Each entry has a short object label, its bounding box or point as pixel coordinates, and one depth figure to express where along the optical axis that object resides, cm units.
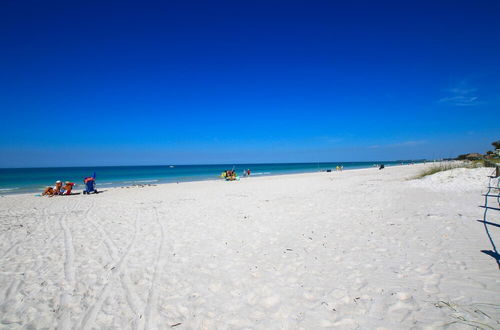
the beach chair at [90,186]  1722
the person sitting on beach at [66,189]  1636
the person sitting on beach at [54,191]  1596
